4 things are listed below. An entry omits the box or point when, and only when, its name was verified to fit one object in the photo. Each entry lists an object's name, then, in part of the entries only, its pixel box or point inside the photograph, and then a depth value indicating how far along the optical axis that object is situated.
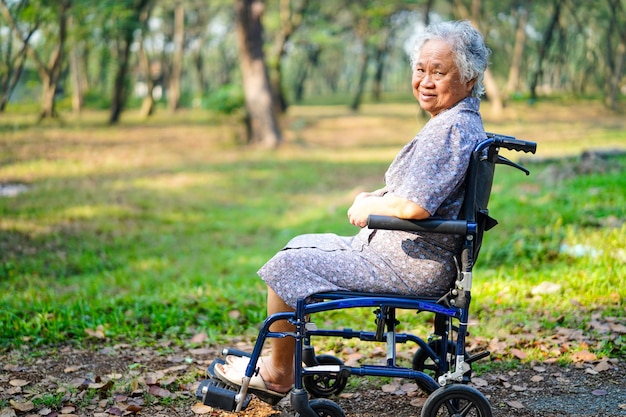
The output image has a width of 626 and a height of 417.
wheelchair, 2.95
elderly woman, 2.97
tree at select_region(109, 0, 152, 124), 21.30
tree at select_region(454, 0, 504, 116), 24.31
